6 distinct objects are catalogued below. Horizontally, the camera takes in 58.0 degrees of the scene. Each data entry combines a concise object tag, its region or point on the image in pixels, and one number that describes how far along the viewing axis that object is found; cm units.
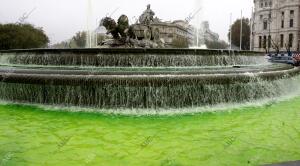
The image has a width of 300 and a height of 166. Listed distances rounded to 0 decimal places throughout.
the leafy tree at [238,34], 7072
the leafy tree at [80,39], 5347
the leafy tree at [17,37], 3762
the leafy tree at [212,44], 7040
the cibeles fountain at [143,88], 689
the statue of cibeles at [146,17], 1496
